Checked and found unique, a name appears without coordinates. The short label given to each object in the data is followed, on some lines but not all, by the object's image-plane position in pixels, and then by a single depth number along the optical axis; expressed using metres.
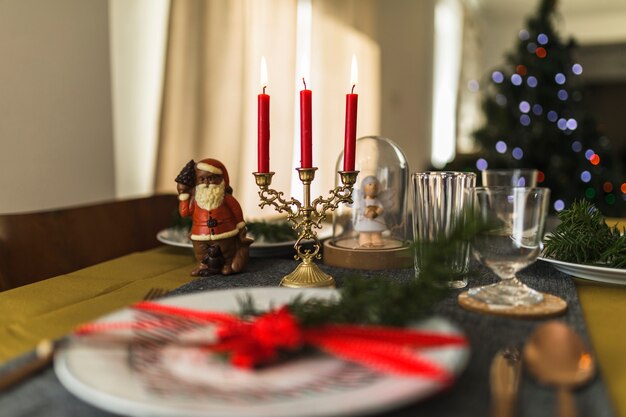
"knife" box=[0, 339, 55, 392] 0.50
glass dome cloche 0.98
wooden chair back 1.05
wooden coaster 0.67
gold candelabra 0.85
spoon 0.48
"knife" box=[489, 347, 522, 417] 0.43
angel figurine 1.02
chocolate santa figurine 0.91
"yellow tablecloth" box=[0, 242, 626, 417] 0.61
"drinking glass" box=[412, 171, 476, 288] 0.88
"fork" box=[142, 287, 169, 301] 0.73
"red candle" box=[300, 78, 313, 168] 0.85
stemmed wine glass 0.70
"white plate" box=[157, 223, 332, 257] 1.07
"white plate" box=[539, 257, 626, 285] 0.82
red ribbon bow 0.46
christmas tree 3.51
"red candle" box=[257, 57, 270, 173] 0.85
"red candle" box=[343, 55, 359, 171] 0.87
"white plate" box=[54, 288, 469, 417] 0.40
